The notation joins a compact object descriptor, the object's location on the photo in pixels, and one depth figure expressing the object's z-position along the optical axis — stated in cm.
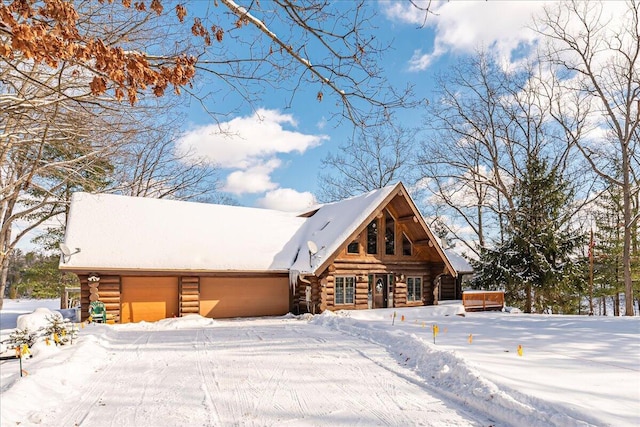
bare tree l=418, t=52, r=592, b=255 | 2491
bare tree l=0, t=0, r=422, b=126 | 343
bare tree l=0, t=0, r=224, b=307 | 730
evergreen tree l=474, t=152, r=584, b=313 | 2228
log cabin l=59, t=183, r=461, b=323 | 1447
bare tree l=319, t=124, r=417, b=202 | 3002
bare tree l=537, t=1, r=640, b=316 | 1889
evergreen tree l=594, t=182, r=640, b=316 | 2626
